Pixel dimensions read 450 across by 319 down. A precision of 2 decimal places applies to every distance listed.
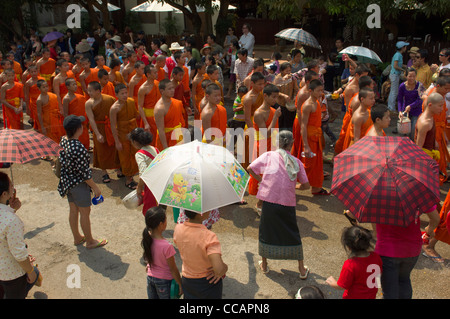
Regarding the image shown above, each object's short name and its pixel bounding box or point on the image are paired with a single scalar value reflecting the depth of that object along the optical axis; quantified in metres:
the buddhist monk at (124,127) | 6.24
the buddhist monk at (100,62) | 8.91
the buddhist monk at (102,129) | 6.41
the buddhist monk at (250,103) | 6.09
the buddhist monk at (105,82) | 7.43
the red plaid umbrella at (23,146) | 3.95
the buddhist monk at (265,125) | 5.45
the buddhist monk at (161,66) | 8.79
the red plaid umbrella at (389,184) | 3.03
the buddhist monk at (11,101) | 8.14
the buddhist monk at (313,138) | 5.79
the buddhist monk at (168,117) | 5.99
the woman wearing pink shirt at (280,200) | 3.95
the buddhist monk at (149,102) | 6.92
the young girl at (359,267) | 3.00
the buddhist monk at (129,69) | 9.01
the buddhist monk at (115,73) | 8.58
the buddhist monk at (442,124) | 5.97
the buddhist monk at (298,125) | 6.27
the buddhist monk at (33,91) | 8.06
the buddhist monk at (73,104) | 7.00
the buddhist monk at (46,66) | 10.27
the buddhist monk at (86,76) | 8.64
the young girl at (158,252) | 3.23
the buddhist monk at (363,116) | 5.43
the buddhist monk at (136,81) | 8.00
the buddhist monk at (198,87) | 8.23
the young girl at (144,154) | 4.43
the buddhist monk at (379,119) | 4.77
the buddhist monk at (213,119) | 5.82
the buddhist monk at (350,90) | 6.64
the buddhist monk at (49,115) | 7.44
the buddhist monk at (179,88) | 7.43
